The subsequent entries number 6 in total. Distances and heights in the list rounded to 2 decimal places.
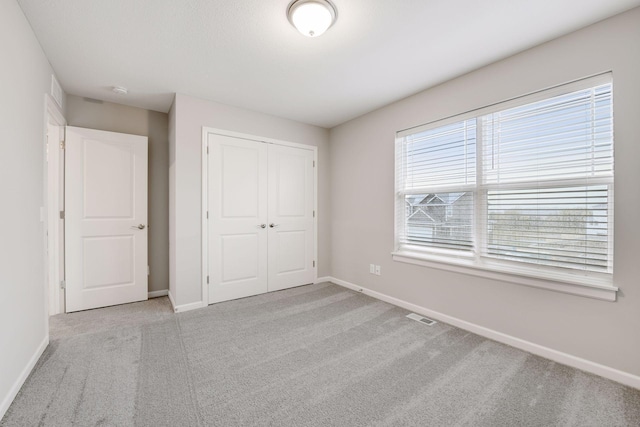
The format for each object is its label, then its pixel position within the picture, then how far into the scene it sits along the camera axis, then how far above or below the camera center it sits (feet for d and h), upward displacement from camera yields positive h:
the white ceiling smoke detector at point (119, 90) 9.78 +4.44
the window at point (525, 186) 6.59 +0.78
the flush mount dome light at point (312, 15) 5.71 +4.25
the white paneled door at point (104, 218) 10.30 -0.23
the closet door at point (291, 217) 12.87 -0.22
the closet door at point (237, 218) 11.21 -0.22
